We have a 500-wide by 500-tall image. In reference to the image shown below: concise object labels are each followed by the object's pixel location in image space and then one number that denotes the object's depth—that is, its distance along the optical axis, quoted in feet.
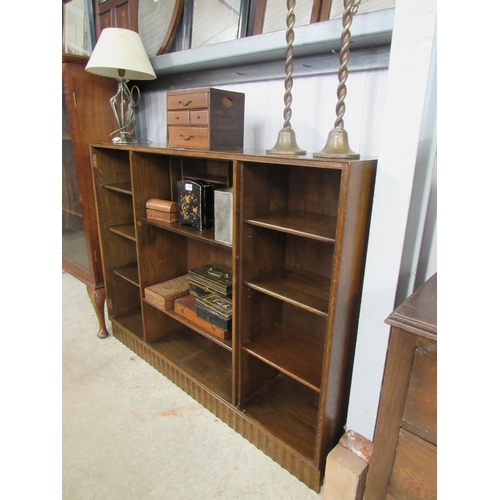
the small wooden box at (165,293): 6.01
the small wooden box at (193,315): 5.26
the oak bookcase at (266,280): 3.77
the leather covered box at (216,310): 5.13
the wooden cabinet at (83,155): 6.33
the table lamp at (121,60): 5.62
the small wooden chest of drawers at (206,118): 4.66
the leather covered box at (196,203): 5.10
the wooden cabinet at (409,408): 2.20
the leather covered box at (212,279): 5.40
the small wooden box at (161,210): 5.60
